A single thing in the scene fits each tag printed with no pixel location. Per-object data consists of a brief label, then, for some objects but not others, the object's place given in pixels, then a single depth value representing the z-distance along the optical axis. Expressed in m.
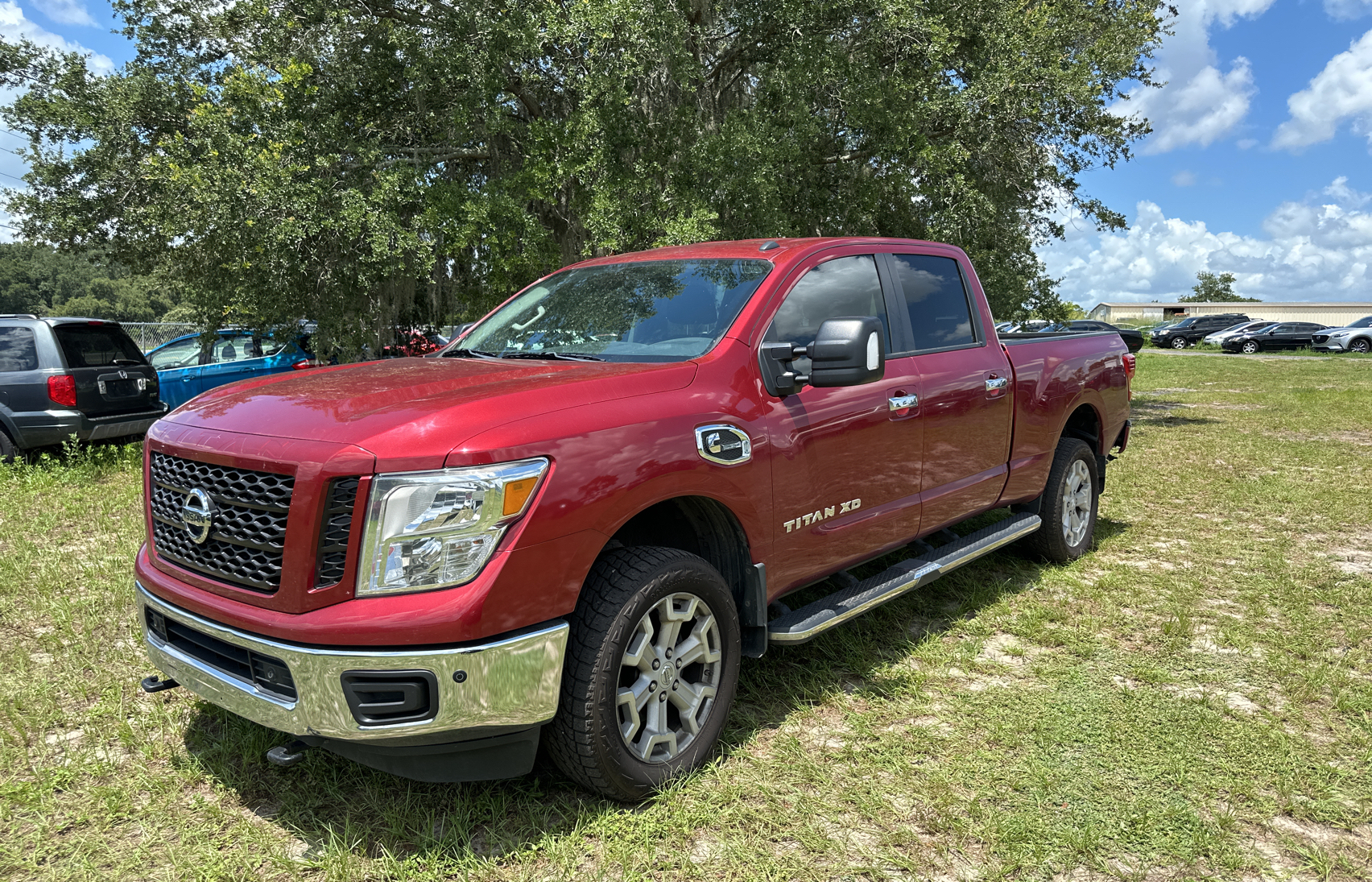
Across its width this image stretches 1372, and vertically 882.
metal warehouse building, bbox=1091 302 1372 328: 77.81
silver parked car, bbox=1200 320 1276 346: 46.81
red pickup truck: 2.47
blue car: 13.17
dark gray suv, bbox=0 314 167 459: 8.45
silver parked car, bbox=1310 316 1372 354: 41.25
